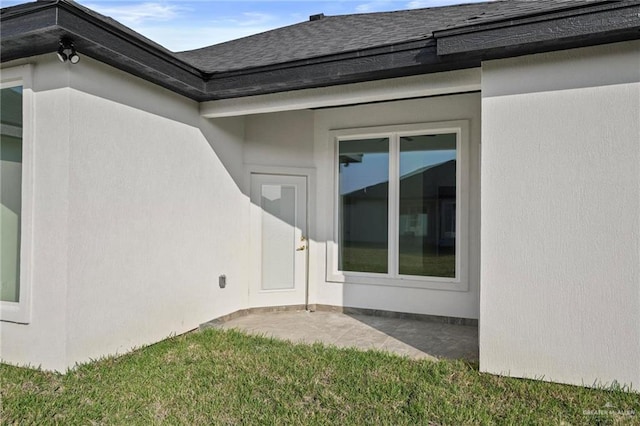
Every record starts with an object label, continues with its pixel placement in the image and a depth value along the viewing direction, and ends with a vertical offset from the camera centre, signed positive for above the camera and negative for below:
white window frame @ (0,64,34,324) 4.38 +0.08
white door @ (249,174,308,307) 7.16 -0.45
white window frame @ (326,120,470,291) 6.48 +0.10
